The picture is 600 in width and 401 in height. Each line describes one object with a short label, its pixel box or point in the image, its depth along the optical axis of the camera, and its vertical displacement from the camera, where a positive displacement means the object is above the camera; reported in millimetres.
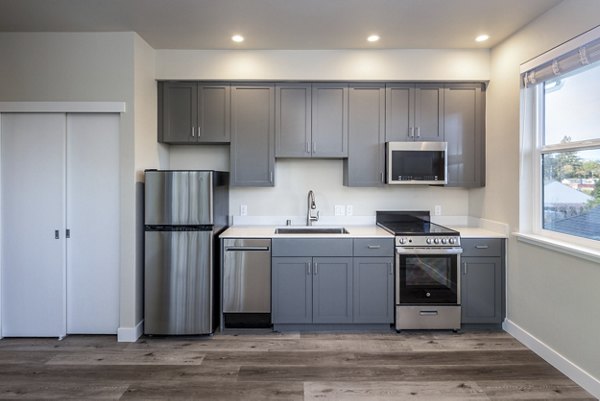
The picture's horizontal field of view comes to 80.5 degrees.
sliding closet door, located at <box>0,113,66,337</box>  3020 -230
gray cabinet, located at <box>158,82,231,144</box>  3473 +846
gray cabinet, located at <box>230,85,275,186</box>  3484 +682
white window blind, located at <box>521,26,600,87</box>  2256 +978
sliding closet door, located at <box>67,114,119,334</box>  3043 -180
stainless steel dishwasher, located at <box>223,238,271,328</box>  3156 -705
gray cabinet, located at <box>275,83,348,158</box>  3492 +783
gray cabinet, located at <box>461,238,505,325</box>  3170 -717
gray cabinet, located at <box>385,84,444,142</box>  3500 +843
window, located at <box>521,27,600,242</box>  2373 +407
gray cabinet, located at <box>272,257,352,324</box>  3172 -825
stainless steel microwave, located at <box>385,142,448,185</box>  3436 +322
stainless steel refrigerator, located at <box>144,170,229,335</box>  3002 -462
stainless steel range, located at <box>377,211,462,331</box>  3131 -757
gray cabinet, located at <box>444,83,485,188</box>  3504 +638
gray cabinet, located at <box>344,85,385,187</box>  3502 +635
